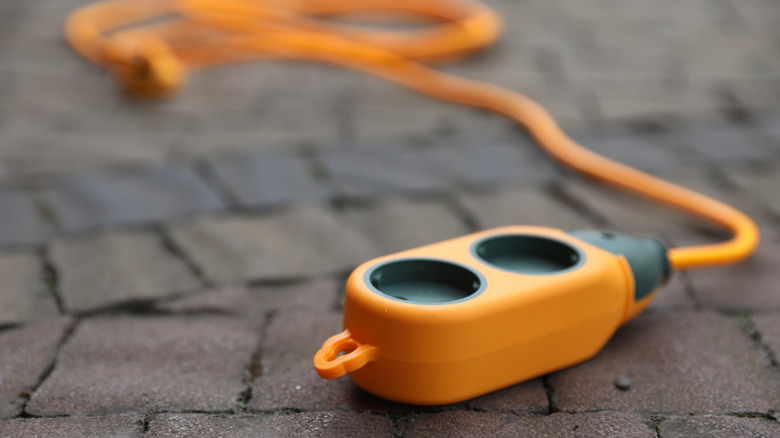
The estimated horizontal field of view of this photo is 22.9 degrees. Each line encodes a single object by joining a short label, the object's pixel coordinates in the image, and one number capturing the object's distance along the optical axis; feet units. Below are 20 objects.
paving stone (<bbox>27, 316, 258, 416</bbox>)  2.43
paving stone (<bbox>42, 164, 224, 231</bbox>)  2.96
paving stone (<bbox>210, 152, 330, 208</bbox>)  3.06
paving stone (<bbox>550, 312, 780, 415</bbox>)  2.43
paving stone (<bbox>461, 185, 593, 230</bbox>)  2.95
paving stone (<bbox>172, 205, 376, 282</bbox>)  2.80
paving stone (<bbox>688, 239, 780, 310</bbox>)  2.67
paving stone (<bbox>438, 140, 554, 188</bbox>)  3.14
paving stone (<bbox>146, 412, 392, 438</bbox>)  2.37
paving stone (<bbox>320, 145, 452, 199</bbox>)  3.10
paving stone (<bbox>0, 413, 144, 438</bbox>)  2.37
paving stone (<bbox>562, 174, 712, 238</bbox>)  2.92
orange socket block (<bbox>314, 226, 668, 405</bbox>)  2.33
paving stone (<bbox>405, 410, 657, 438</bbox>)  2.37
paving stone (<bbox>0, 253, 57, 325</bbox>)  2.65
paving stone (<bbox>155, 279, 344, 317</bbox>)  2.68
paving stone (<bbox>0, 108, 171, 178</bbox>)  3.19
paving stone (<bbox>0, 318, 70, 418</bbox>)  2.45
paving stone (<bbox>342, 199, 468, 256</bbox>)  2.89
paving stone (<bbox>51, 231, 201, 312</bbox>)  2.70
